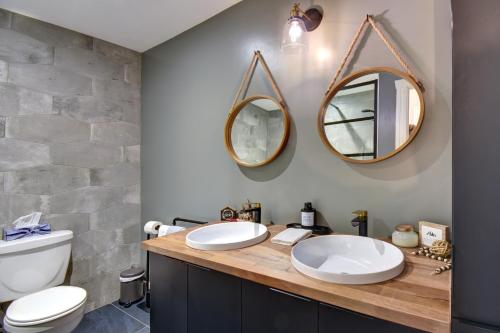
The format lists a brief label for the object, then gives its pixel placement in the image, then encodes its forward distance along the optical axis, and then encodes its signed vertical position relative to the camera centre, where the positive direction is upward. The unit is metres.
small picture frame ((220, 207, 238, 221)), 1.73 -0.33
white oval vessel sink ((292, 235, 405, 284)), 0.87 -0.37
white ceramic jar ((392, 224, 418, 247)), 1.11 -0.31
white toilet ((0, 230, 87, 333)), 1.42 -0.84
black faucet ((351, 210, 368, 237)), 1.22 -0.27
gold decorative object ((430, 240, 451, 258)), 0.99 -0.32
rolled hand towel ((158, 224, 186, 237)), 1.89 -0.49
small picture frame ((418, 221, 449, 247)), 1.05 -0.28
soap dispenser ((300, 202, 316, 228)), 1.40 -0.28
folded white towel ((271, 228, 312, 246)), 1.19 -0.35
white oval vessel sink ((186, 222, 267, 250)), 1.16 -0.37
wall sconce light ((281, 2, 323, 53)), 1.37 +0.80
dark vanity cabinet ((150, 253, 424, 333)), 0.78 -0.53
